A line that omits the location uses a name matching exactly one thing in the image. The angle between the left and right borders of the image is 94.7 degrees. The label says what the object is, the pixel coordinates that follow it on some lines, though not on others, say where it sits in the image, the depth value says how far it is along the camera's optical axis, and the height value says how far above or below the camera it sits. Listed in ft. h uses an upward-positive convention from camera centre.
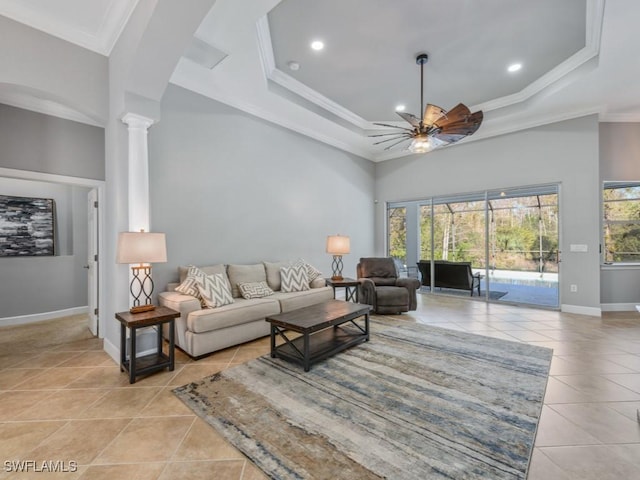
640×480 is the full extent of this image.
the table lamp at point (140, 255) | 8.94 -0.43
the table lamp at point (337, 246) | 16.79 -0.35
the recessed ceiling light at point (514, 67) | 13.21 +7.84
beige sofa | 10.36 -2.82
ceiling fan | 10.78 +4.40
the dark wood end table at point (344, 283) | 16.29 -2.41
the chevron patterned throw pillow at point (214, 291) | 11.17 -1.97
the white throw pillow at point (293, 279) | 14.96 -2.04
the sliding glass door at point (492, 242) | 18.08 -0.20
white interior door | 12.67 -0.88
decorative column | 9.89 +2.30
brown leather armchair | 16.56 -3.10
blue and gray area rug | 5.54 -4.18
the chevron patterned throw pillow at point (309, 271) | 16.22 -1.74
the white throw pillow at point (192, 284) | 11.32 -1.71
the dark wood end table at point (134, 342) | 8.63 -3.15
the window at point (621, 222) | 17.30 +0.97
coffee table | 9.59 -3.35
